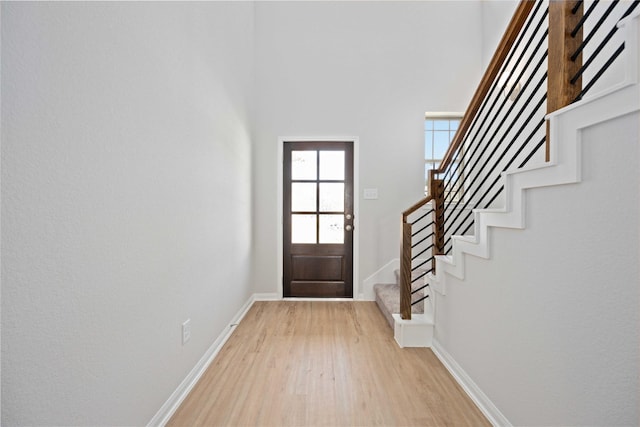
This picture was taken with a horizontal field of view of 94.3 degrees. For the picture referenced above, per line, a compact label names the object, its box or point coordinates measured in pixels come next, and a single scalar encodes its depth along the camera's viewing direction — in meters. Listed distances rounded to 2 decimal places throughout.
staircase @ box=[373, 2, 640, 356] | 0.89
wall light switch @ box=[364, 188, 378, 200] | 3.56
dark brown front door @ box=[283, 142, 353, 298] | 3.61
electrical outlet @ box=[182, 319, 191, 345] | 1.72
